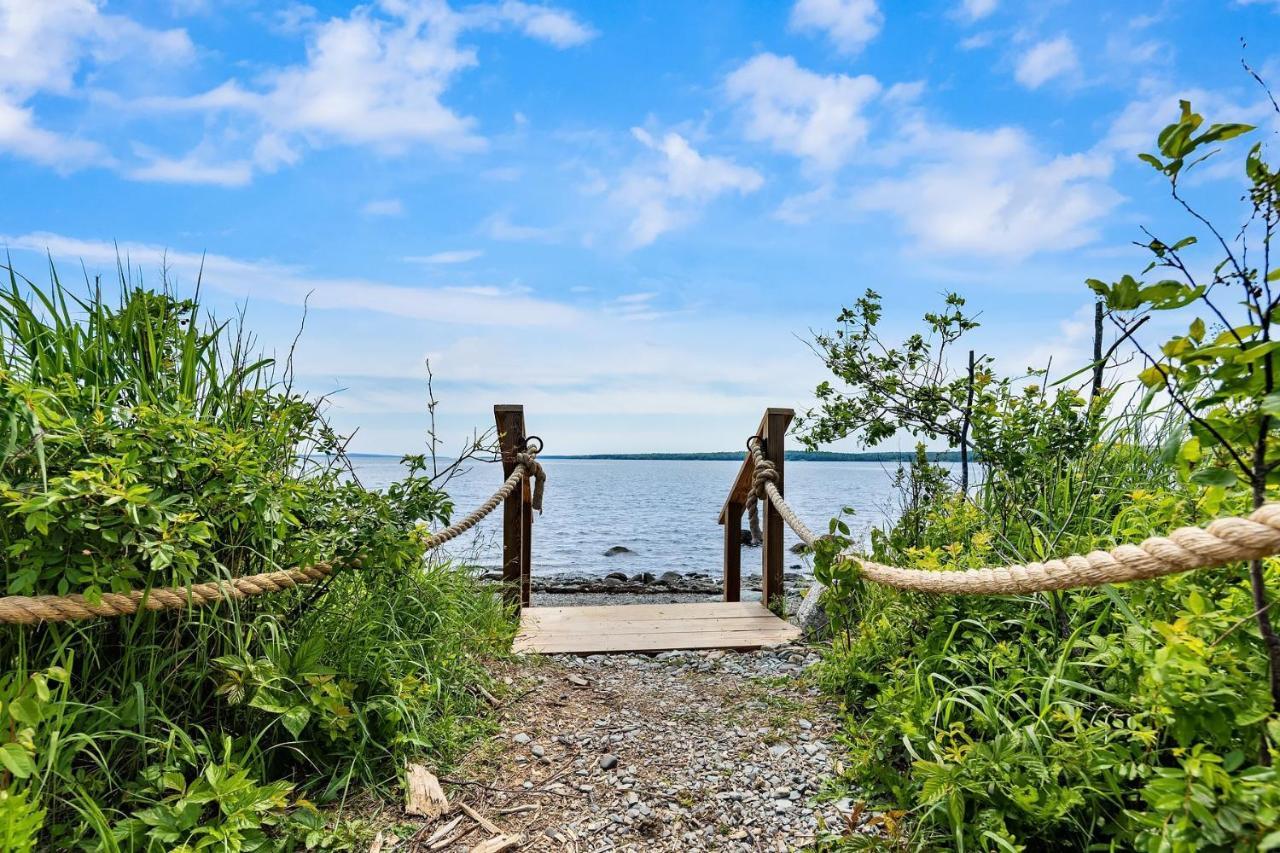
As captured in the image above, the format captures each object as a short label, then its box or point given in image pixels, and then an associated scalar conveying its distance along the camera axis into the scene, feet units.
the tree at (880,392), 22.17
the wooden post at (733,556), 22.53
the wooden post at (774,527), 18.65
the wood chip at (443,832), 8.45
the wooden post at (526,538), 18.70
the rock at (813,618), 16.36
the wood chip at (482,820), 8.83
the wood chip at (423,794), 8.92
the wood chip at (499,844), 8.43
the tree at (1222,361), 5.53
